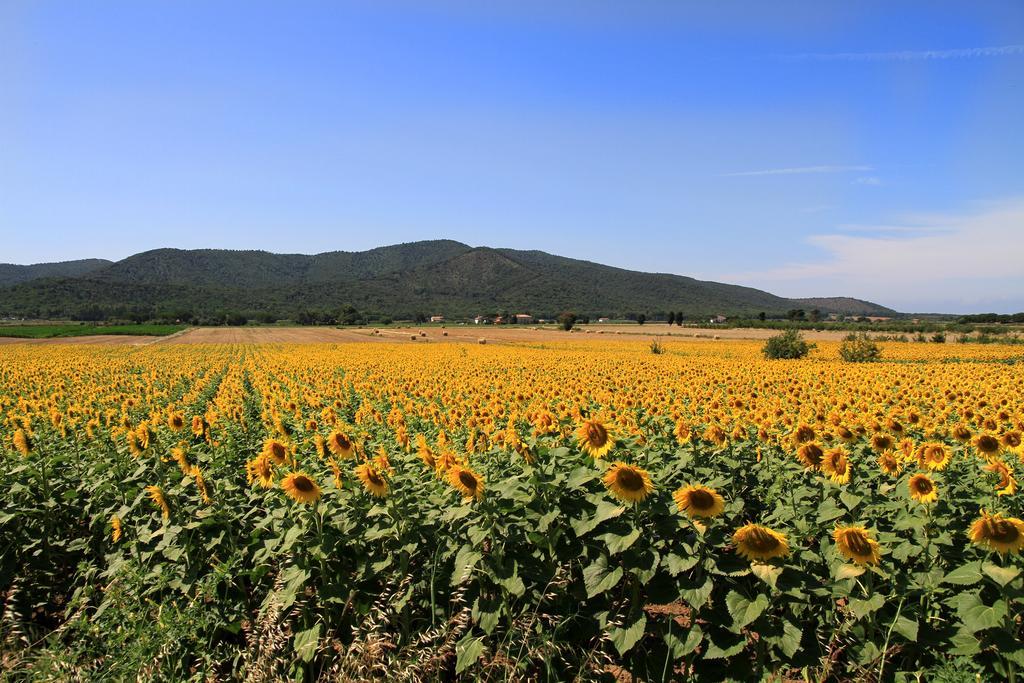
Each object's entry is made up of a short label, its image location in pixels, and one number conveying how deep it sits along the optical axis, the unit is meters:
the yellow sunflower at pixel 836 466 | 4.13
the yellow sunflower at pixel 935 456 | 4.46
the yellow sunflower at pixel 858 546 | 3.12
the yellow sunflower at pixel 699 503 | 3.29
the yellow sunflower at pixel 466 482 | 3.82
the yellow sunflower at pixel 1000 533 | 3.15
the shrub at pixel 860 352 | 29.09
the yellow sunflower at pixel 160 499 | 4.55
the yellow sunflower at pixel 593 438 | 3.99
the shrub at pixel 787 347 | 31.31
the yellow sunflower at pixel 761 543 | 3.16
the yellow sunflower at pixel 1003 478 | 3.81
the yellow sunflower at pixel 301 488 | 3.85
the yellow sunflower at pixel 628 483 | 3.42
